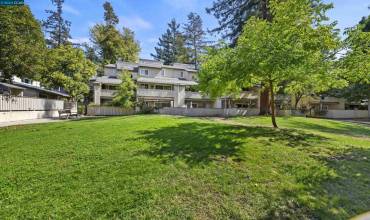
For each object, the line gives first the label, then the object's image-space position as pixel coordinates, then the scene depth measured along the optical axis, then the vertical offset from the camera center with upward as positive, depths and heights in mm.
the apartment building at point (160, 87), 36719 +2581
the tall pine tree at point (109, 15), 56281 +19482
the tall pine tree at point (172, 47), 63781 +14726
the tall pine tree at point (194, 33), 64250 +18174
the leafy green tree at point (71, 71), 30983 +4072
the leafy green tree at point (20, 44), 19844 +4774
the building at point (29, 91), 24161 +1416
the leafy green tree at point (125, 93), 31734 +1451
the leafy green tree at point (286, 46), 9156 +2232
